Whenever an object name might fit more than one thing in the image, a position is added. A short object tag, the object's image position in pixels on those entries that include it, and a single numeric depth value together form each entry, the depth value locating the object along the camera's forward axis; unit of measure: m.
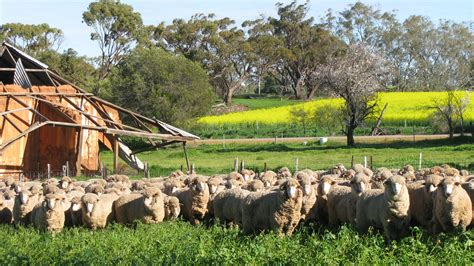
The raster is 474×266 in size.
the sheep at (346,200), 16.75
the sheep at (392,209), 15.18
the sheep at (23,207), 20.81
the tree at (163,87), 64.69
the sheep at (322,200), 18.09
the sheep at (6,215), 21.88
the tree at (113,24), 94.81
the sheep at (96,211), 19.20
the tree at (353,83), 54.95
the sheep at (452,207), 14.76
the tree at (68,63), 81.55
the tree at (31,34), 92.50
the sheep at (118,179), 25.95
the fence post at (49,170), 34.58
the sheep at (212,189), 20.05
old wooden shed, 36.56
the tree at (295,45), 99.69
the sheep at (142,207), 19.00
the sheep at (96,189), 21.73
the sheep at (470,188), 15.40
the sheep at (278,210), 16.38
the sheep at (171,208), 19.56
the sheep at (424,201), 15.82
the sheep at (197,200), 19.89
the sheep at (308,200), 17.05
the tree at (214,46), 94.19
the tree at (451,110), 55.84
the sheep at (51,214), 19.38
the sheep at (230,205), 18.34
